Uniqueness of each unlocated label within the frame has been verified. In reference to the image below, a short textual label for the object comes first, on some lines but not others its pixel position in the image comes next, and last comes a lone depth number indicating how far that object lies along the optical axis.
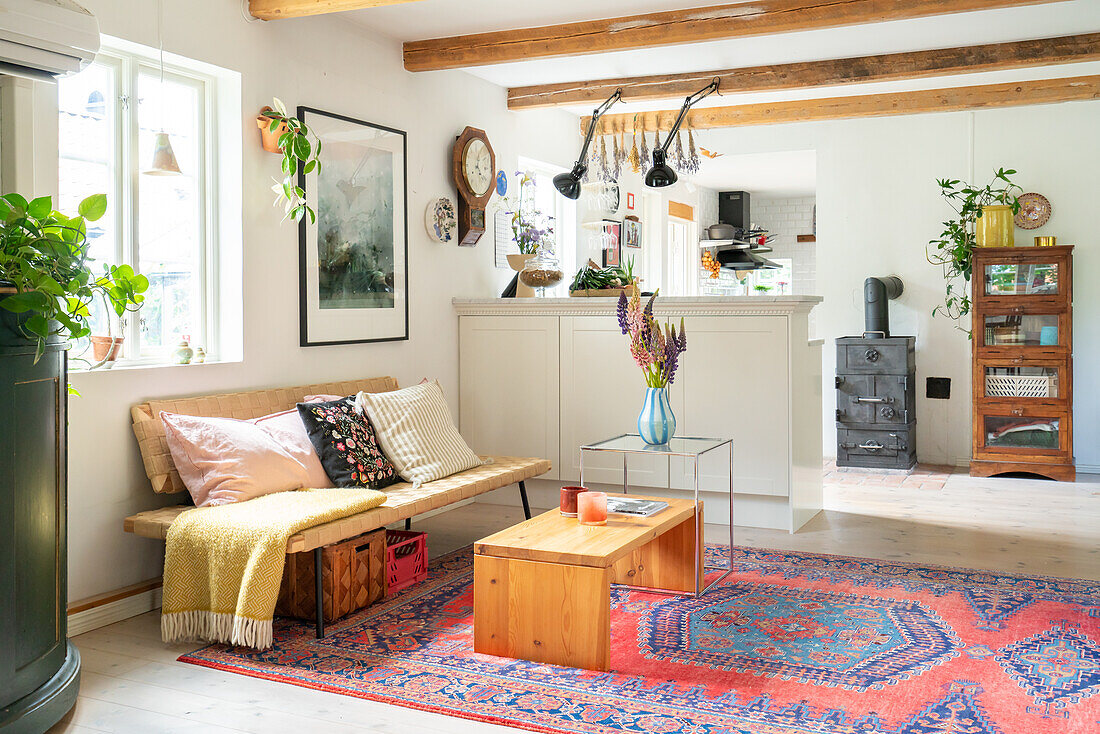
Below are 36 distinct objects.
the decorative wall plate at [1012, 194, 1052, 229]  6.80
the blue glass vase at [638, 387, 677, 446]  3.95
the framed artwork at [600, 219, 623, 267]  7.61
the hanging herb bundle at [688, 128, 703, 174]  5.53
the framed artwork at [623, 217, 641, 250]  7.93
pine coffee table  3.00
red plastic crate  3.87
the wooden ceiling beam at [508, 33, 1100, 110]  5.23
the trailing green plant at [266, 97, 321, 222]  4.20
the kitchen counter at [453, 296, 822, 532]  4.91
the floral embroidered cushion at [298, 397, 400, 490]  3.98
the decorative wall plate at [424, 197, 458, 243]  5.43
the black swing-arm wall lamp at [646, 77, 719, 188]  5.38
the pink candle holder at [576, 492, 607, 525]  3.40
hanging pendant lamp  3.71
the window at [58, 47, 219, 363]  3.62
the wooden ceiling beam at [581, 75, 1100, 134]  6.18
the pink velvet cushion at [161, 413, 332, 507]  3.55
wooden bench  3.34
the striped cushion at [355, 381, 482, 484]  4.30
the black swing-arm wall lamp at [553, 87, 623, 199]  5.53
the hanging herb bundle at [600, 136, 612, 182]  5.50
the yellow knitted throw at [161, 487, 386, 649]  3.11
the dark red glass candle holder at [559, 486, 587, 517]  3.54
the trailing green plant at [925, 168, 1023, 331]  6.85
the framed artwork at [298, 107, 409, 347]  4.57
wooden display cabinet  6.36
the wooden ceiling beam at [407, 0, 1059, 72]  4.14
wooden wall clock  5.66
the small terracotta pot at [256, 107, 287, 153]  4.20
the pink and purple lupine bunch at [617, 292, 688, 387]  3.97
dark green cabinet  2.52
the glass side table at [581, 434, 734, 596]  3.80
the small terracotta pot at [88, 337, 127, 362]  3.46
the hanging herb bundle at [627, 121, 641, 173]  5.42
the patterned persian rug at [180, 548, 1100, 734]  2.65
